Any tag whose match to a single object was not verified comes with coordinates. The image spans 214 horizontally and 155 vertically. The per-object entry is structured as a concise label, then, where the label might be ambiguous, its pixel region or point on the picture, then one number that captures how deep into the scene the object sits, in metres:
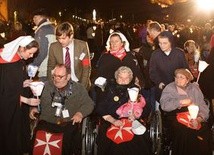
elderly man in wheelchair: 3.61
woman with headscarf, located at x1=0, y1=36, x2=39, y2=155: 3.44
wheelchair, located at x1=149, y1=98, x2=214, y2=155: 3.70
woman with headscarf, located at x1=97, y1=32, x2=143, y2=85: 4.41
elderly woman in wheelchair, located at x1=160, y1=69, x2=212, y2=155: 3.75
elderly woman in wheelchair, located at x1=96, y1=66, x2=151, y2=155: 3.62
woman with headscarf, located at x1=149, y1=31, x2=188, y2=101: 4.40
